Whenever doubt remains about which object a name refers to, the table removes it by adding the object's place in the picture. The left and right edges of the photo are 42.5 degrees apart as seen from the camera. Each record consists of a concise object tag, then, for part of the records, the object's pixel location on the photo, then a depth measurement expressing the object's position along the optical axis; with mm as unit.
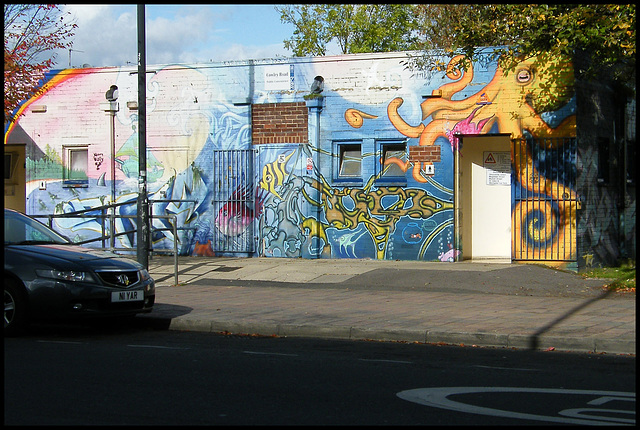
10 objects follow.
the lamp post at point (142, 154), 14586
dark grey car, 10172
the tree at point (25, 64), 20016
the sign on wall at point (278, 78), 18812
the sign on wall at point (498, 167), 18125
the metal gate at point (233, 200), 19141
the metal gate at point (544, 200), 16797
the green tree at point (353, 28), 44062
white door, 18109
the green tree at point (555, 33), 13781
